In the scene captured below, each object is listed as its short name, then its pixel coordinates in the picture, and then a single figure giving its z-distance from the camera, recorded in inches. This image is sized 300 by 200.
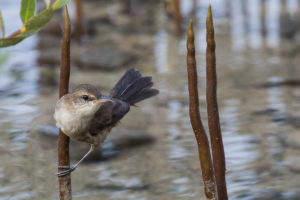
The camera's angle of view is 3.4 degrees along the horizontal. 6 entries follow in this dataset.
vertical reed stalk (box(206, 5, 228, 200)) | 179.6
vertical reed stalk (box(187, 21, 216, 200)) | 179.6
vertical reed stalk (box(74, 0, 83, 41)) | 275.7
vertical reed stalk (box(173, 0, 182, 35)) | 277.0
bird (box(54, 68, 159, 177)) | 182.1
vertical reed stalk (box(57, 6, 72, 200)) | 180.6
